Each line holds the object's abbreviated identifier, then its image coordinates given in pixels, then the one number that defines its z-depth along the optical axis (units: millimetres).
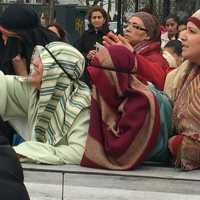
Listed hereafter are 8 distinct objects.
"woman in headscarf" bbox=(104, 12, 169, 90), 6671
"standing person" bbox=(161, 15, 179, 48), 14785
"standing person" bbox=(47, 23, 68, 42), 12131
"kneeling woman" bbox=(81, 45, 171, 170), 4690
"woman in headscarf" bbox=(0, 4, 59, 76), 5898
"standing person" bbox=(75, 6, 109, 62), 12681
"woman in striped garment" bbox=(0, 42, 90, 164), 4943
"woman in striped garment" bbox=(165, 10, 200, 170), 4690
